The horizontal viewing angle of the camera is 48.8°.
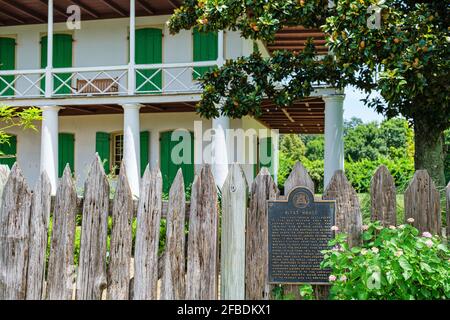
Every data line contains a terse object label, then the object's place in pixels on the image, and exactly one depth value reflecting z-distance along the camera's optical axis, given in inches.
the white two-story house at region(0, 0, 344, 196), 515.5
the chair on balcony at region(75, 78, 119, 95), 583.2
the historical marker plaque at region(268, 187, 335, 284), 160.9
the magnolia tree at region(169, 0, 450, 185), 284.5
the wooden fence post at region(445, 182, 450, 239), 157.1
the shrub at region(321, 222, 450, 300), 140.6
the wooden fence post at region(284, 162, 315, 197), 160.7
